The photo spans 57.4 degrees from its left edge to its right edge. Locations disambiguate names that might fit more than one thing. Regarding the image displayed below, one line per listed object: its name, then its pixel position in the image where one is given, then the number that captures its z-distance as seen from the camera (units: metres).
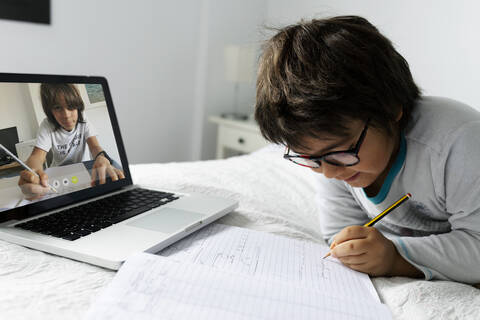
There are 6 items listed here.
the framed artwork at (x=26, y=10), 1.96
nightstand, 2.41
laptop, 0.65
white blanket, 0.50
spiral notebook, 0.47
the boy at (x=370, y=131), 0.65
